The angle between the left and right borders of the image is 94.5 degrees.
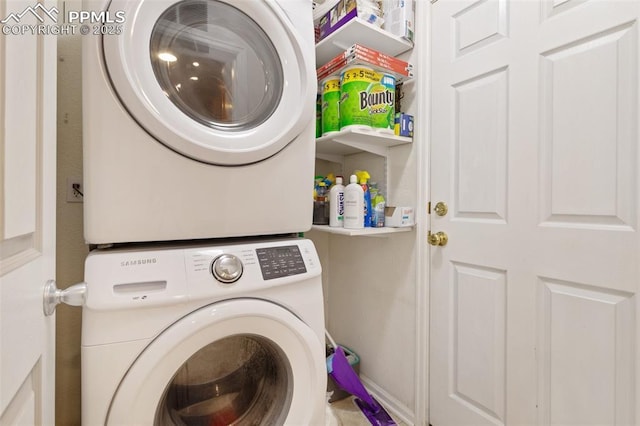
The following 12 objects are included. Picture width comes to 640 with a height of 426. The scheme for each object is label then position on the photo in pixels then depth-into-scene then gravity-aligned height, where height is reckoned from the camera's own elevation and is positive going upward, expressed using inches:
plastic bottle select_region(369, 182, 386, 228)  57.0 +0.1
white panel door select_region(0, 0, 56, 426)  13.3 -0.2
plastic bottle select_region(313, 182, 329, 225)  60.3 +0.3
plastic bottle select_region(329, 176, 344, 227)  56.3 +1.2
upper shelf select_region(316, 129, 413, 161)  51.8 +13.6
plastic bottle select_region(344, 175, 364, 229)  53.6 +0.8
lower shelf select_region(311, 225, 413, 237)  51.2 -3.4
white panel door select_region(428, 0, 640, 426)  35.6 +0.0
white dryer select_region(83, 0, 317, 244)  30.1 +10.4
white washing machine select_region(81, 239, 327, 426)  27.5 -12.9
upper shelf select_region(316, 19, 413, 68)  51.9 +32.3
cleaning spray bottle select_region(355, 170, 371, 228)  56.4 +2.8
